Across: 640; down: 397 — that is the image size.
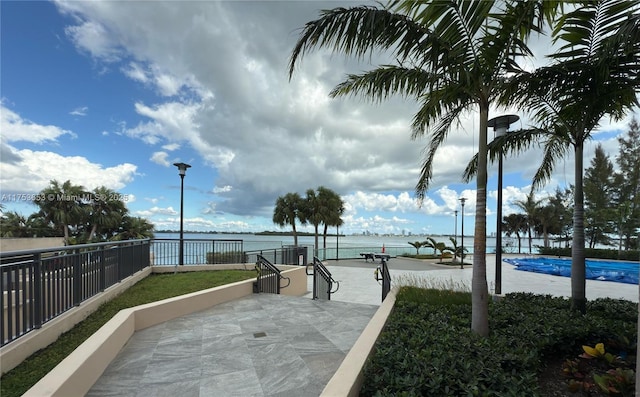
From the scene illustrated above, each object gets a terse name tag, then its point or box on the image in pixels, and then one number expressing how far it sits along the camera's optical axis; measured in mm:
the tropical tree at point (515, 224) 44162
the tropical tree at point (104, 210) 24812
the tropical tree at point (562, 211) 34328
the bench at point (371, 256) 23492
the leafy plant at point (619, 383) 2252
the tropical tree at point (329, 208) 25781
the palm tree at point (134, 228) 22547
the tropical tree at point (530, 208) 37062
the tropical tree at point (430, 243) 25978
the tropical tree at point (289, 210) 26219
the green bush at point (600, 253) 23234
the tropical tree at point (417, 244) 28319
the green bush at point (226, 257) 11477
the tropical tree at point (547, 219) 37250
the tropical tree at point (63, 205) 24016
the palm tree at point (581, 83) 4113
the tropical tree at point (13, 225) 23250
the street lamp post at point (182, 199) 10609
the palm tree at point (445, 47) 3480
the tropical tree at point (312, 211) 25703
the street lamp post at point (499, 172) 6410
